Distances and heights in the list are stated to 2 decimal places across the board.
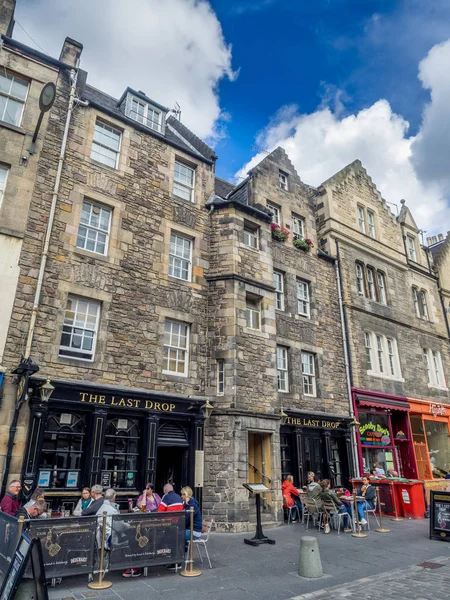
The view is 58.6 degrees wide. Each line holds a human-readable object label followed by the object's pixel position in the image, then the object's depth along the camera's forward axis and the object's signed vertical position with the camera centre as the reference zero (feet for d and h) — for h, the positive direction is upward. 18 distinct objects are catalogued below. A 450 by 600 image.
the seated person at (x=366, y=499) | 37.27 -3.87
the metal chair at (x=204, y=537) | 24.22 -5.97
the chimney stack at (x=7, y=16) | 39.14 +40.58
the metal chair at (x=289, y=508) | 40.20 -4.96
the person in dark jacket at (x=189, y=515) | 24.66 -3.45
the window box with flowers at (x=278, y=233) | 54.65 +28.49
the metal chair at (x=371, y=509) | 37.94 -4.94
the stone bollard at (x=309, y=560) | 22.31 -5.43
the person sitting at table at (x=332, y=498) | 36.06 -3.53
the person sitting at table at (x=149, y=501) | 27.89 -2.99
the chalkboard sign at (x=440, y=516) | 32.60 -4.60
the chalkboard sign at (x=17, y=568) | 14.33 -3.90
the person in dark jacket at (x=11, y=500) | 22.36 -2.41
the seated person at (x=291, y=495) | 40.11 -3.68
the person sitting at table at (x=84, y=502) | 26.32 -2.87
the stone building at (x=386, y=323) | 58.39 +20.97
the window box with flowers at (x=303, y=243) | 57.47 +28.58
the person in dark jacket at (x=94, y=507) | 22.74 -2.76
